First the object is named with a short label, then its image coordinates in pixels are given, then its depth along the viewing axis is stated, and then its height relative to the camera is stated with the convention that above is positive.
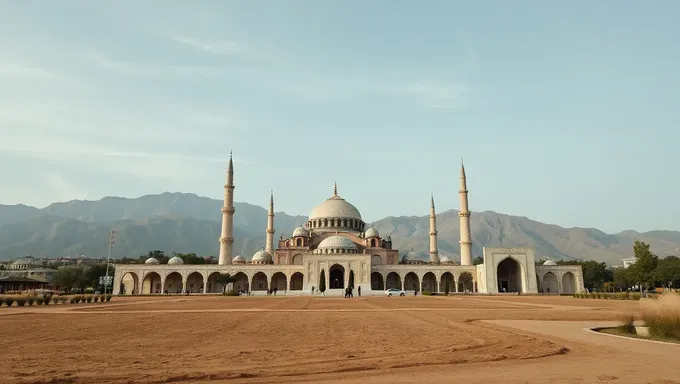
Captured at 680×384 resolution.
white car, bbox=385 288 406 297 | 60.14 -1.70
